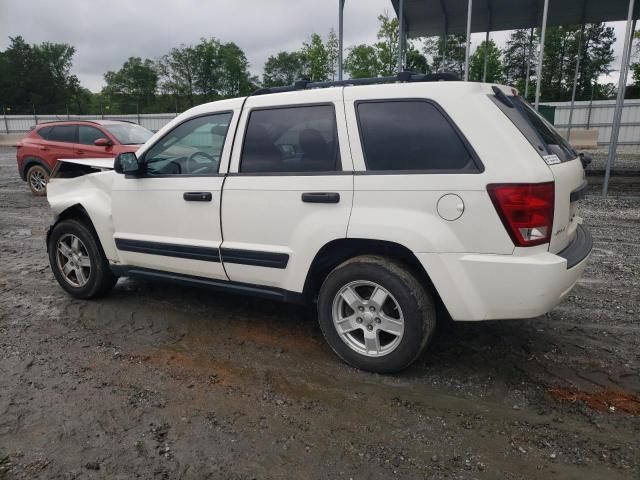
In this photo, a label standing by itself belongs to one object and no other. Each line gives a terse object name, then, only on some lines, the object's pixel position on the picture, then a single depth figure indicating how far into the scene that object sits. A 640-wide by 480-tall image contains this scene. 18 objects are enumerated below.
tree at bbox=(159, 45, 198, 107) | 67.25
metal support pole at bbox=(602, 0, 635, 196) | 9.70
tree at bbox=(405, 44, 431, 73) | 40.16
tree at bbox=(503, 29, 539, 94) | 55.06
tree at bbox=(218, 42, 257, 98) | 66.62
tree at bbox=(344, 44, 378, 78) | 41.25
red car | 10.61
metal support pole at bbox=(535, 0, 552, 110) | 10.18
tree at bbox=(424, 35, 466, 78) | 45.62
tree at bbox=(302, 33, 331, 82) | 41.31
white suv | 2.86
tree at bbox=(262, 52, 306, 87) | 67.75
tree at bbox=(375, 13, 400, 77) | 36.28
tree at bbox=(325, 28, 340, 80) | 41.90
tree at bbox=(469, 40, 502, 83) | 44.03
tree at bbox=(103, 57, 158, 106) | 67.56
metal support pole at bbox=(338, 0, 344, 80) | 11.54
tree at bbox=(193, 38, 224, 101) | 67.06
